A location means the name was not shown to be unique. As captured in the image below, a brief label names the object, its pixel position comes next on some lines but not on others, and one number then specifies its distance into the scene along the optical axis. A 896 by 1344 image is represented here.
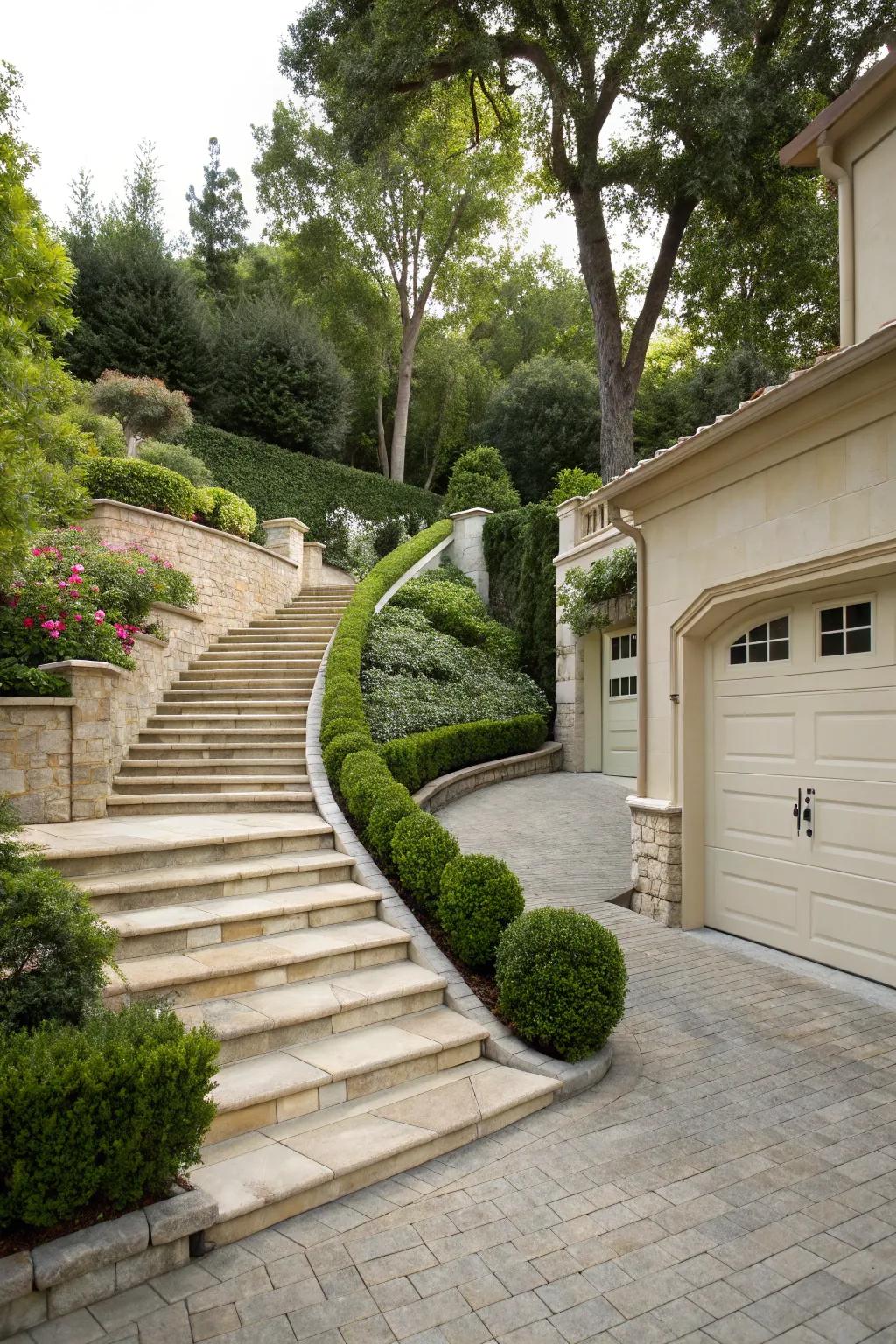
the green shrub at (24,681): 6.91
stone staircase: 3.42
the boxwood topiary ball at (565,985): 4.21
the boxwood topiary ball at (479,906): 4.91
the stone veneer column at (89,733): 7.02
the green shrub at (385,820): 6.02
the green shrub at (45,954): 3.19
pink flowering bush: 7.39
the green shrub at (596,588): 11.88
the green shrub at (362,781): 6.43
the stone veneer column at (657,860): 6.73
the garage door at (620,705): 12.48
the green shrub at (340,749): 7.61
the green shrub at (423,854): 5.42
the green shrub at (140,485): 12.05
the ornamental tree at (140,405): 15.66
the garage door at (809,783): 5.32
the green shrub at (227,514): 14.12
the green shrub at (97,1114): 2.58
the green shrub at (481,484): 19.52
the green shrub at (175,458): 15.48
